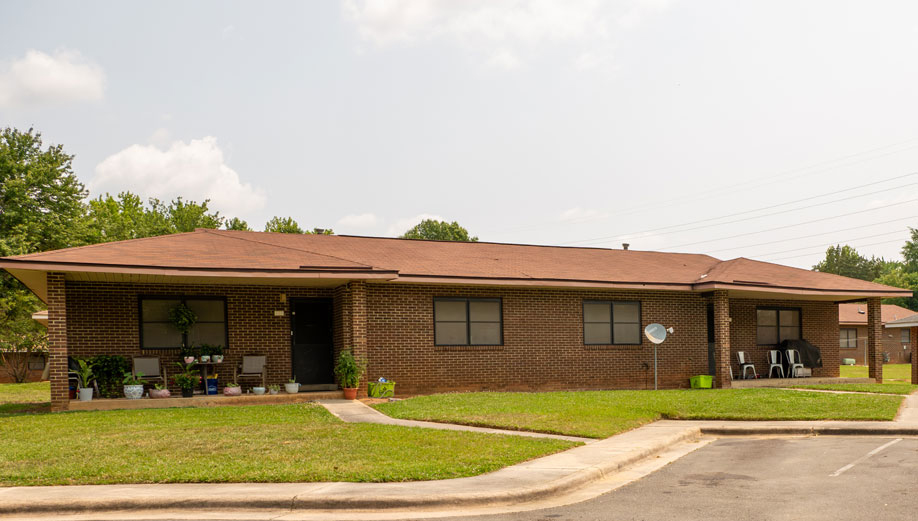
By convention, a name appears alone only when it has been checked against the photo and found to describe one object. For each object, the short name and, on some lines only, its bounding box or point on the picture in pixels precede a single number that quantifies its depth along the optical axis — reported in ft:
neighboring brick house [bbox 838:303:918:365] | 161.17
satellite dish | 69.51
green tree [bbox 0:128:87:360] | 114.73
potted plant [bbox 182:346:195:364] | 58.31
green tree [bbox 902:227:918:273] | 286.25
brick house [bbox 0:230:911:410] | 56.59
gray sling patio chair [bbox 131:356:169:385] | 56.95
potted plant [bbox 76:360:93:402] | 53.88
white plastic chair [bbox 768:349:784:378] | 80.18
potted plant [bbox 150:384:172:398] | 56.39
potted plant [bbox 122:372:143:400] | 54.90
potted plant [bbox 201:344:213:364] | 57.57
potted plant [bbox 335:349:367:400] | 57.72
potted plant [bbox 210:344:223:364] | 58.18
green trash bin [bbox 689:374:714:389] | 73.87
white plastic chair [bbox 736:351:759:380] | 78.43
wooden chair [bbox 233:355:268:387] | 59.98
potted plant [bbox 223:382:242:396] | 58.23
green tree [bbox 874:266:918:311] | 245.10
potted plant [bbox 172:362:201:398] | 56.13
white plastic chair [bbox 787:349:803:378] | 80.53
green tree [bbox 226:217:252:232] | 208.44
